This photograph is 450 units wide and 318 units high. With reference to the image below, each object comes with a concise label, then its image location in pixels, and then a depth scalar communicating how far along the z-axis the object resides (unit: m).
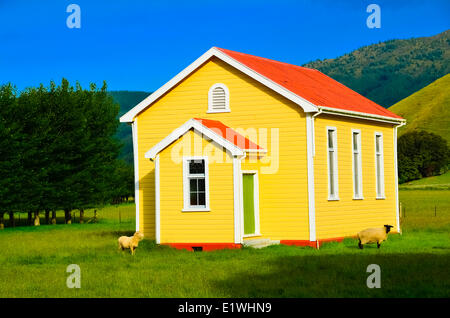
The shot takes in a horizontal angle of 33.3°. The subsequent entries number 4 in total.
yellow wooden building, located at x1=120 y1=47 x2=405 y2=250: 25.61
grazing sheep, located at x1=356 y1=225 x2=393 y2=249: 24.80
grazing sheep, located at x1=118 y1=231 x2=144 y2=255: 24.31
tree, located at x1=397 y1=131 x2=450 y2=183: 132.25
